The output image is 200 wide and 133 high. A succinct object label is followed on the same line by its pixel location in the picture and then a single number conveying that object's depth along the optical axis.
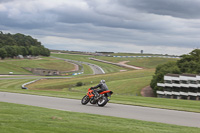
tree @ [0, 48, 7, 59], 137.07
